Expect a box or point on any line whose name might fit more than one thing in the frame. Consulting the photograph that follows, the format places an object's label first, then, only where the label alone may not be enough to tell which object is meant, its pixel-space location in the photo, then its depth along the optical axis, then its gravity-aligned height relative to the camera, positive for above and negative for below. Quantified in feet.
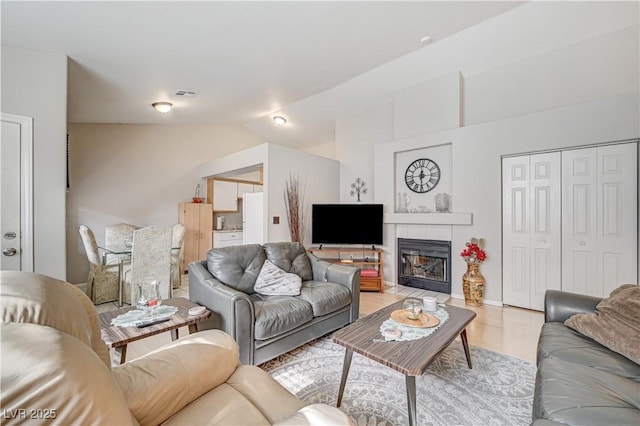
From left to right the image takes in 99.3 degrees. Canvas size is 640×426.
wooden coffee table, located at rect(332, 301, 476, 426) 4.71 -2.63
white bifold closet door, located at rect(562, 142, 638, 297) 9.59 -0.22
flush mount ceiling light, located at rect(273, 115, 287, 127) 18.76 +6.47
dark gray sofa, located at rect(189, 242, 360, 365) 6.66 -2.52
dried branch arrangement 15.14 +0.41
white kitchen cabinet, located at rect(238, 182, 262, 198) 22.09 +2.02
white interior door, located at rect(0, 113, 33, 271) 7.16 +0.47
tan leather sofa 1.92 -1.52
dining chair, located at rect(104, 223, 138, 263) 15.20 -1.30
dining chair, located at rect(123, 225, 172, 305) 11.00 -2.03
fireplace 13.84 -2.80
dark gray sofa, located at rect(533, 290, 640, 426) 3.44 -2.55
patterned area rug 5.43 -4.04
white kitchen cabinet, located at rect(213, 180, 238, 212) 20.38 +1.25
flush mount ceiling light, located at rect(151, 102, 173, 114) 12.71 +4.99
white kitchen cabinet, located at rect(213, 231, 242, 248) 19.53 -1.93
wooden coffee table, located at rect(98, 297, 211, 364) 5.39 -2.49
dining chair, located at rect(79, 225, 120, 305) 11.93 -2.86
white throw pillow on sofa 8.49 -2.25
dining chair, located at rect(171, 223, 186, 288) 13.91 -2.24
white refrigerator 15.05 -0.34
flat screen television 15.19 -0.66
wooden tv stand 14.25 -2.71
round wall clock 14.33 +1.99
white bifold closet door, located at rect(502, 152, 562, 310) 10.96 -0.66
